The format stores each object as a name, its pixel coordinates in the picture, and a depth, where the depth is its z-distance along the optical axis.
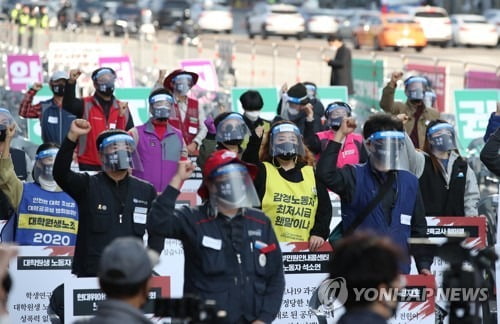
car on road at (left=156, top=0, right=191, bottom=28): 75.06
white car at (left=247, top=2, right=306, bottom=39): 65.19
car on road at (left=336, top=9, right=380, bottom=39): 60.03
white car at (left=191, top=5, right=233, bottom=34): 70.06
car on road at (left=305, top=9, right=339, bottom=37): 66.81
